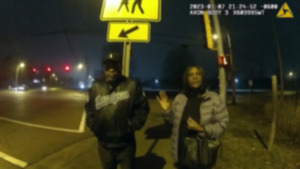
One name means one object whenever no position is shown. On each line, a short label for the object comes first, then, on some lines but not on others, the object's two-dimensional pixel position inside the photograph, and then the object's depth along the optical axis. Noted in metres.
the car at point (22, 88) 35.09
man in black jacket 2.29
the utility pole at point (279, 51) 15.43
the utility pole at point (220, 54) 8.89
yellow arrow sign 3.35
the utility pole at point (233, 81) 17.72
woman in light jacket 2.21
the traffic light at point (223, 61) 8.98
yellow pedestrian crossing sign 3.36
